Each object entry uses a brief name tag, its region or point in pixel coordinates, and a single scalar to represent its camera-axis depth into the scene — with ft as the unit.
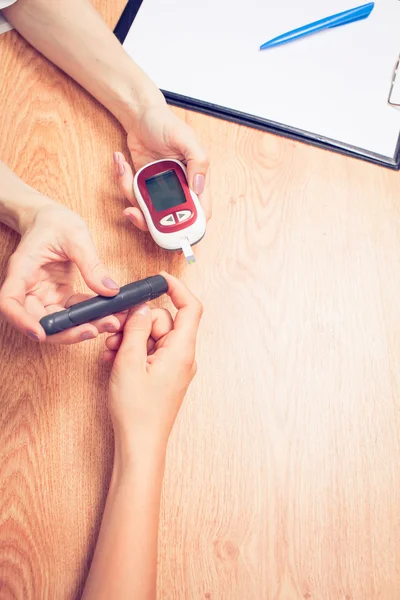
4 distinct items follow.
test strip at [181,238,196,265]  2.10
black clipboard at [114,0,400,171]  2.48
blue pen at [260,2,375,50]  2.62
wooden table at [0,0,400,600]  1.82
